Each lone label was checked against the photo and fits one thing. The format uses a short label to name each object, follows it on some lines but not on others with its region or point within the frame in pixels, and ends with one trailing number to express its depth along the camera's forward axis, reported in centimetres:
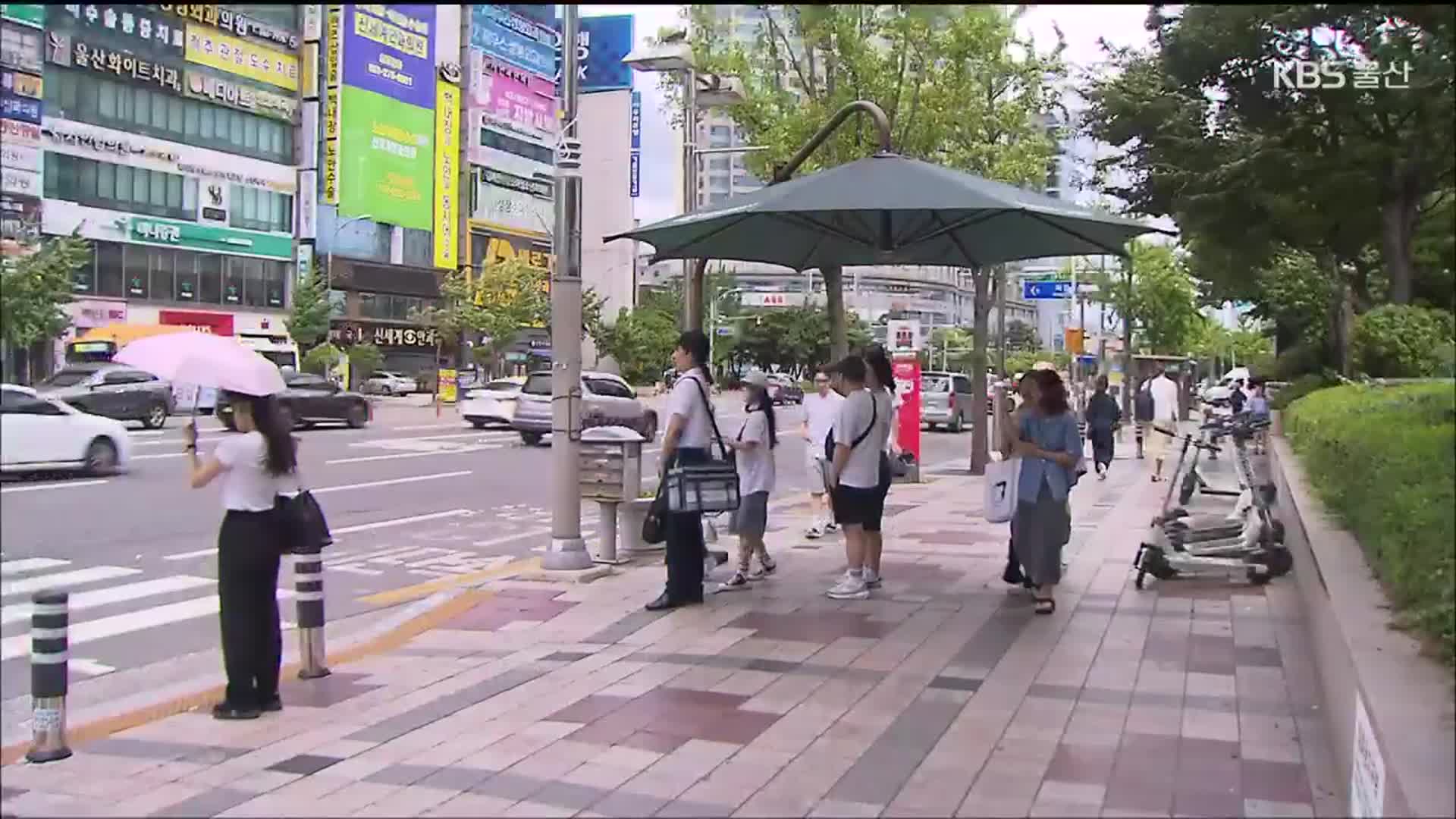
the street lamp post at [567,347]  996
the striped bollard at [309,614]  689
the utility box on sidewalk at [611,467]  1027
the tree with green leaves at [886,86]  1627
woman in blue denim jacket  854
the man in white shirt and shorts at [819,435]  1204
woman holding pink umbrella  597
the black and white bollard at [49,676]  543
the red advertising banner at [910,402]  1981
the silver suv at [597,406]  2564
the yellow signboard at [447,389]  3878
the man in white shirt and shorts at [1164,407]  2073
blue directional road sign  3297
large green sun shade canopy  830
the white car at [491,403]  2948
